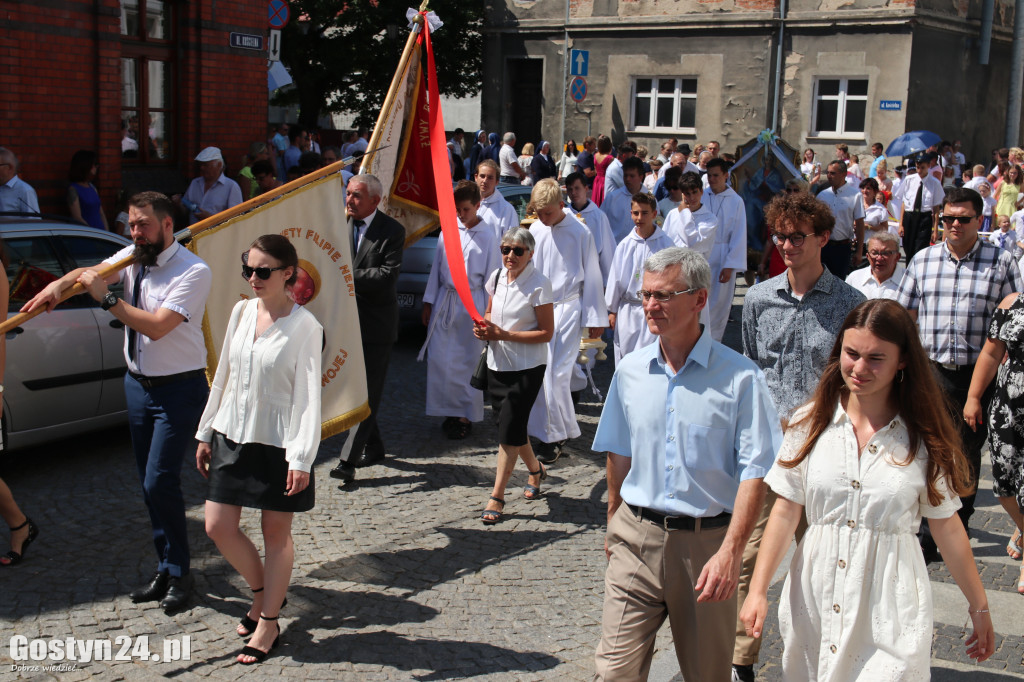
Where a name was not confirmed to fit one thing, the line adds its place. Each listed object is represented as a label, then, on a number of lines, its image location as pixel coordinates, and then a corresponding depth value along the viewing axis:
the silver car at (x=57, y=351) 6.62
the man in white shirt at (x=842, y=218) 12.94
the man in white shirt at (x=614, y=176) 15.12
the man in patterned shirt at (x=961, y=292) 5.77
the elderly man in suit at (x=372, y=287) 7.14
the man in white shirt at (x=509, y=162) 20.98
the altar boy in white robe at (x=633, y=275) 8.07
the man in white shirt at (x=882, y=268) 6.12
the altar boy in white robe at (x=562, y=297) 7.61
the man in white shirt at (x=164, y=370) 5.04
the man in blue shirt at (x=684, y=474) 3.55
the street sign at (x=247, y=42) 13.28
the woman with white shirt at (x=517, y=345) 6.51
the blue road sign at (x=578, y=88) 24.33
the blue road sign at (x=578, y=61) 26.42
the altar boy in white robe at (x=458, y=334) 8.38
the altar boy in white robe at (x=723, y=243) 9.65
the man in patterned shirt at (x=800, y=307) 4.71
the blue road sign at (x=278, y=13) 13.87
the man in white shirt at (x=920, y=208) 16.81
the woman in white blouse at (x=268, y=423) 4.52
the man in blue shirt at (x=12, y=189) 9.69
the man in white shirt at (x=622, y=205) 11.70
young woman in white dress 3.19
